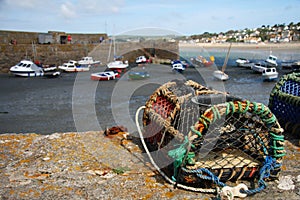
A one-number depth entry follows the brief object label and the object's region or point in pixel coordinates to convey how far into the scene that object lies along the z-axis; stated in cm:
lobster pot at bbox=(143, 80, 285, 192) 336
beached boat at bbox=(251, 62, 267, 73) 4116
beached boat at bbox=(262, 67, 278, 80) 3450
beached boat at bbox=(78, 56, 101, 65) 4559
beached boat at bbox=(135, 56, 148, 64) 5285
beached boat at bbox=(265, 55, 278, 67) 4953
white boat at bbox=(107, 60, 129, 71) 4278
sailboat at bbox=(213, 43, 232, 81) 3377
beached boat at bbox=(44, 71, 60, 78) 3634
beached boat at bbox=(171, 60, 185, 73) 4156
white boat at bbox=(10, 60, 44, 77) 3569
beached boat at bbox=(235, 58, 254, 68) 4928
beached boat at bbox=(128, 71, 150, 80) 3394
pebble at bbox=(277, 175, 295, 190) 352
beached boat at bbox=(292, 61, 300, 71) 4885
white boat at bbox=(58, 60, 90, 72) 4149
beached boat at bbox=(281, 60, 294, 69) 4928
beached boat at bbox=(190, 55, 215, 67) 4942
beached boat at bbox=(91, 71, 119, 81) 3401
